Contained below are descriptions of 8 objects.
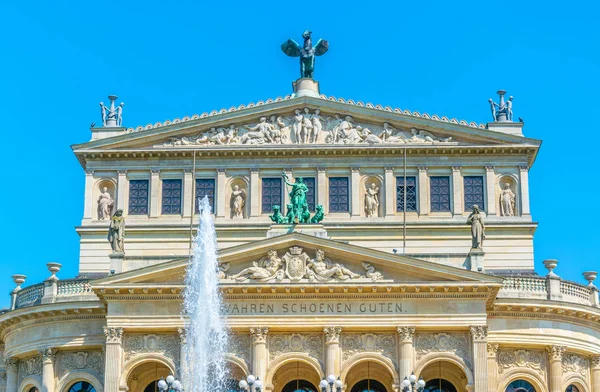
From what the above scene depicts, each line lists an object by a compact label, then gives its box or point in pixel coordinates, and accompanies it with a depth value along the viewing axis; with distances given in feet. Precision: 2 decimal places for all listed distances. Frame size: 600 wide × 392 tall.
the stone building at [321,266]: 175.83
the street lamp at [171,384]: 152.25
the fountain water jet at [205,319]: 171.83
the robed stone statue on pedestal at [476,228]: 179.01
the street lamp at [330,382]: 153.17
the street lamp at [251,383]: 153.17
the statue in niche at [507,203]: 204.54
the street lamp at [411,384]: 155.12
